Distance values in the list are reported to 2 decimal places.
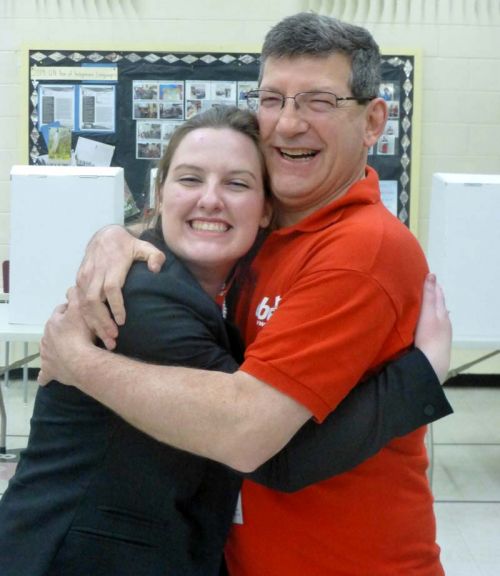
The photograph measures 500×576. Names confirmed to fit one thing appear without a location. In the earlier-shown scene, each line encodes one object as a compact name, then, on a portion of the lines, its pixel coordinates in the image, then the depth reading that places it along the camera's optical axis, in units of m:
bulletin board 5.62
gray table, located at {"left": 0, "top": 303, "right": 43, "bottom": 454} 3.65
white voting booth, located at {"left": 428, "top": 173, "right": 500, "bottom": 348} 3.76
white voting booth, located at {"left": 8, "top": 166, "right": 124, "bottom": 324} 3.61
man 1.27
